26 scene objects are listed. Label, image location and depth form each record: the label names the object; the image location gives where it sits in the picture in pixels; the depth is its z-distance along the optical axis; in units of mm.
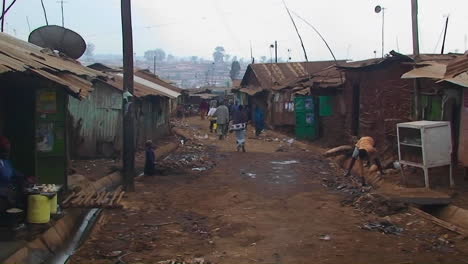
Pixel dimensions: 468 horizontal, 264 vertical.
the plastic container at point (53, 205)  7562
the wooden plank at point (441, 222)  7250
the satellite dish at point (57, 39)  12562
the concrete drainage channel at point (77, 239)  6594
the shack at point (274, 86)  26116
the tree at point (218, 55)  178500
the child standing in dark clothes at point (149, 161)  13117
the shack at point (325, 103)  18984
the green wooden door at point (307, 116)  22172
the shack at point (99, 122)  15219
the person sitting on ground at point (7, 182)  6832
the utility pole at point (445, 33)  17828
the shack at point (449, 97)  9492
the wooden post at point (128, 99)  10812
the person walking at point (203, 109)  41100
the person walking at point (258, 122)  24734
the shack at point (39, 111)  8250
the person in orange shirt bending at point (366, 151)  11812
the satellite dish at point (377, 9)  18734
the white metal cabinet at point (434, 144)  10070
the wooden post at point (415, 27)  13742
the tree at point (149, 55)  186400
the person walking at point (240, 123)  17984
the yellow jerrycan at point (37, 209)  7078
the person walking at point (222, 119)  22109
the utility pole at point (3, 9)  13935
